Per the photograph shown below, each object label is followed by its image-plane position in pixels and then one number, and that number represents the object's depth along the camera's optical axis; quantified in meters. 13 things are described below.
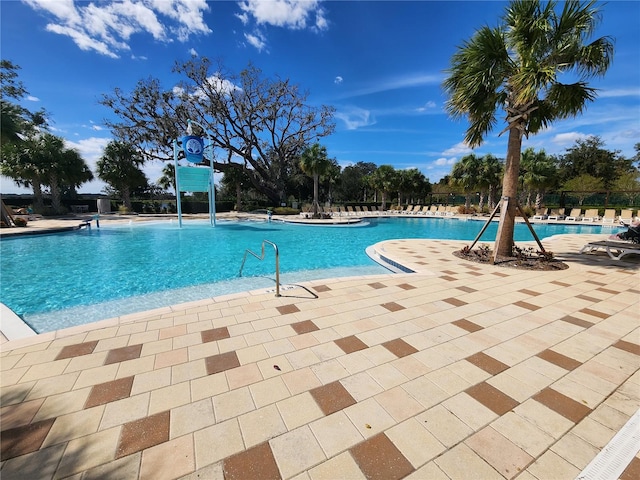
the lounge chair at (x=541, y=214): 22.48
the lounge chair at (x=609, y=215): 20.52
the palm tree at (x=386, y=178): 29.48
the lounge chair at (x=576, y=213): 22.42
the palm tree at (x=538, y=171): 22.11
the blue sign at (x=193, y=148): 15.55
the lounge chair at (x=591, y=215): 21.28
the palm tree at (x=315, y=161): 19.68
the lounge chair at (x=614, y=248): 7.02
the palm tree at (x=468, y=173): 24.22
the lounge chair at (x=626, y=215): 19.44
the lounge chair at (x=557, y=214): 21.90
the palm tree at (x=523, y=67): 5.34
